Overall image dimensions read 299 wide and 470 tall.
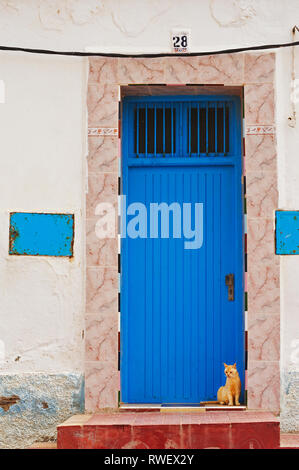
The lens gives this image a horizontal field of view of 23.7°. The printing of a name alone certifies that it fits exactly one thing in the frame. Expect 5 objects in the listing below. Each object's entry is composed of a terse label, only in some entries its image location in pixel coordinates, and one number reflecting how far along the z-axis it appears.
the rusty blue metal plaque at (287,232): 6.05
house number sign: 6.17
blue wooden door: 6.29
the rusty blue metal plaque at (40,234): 6.11
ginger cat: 5.97
